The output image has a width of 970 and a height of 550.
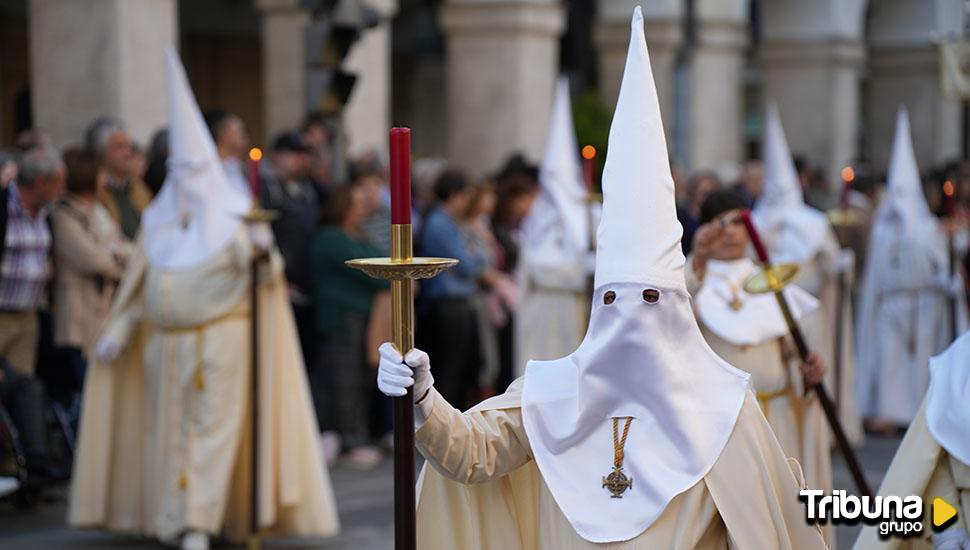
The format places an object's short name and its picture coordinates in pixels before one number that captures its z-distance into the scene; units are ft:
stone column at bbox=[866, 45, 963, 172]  80.23
